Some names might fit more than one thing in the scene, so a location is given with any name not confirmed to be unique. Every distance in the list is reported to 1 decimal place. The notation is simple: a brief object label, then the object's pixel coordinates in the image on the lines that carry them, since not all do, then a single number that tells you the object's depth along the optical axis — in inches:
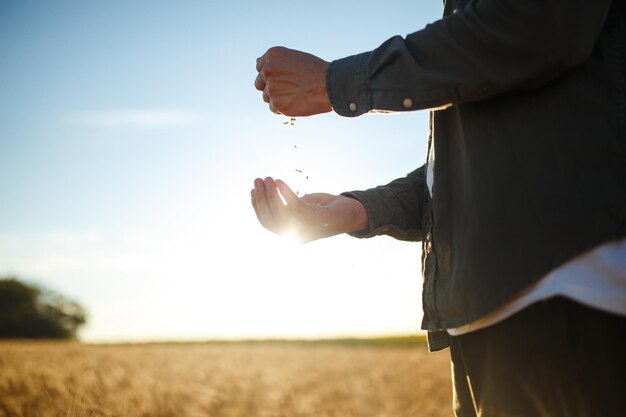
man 46.9
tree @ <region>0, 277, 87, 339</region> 1868.8
